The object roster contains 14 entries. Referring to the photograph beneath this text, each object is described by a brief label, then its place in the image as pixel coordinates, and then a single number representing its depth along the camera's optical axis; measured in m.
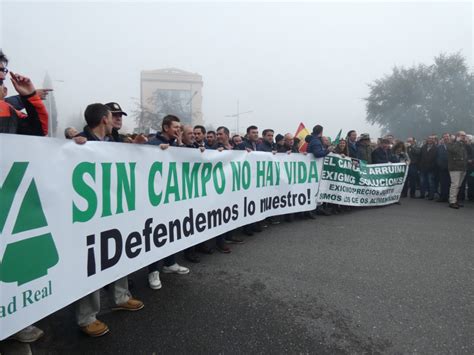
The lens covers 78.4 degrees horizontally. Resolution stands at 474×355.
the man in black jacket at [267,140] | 5.52
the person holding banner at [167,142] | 3.05
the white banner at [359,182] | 6.23
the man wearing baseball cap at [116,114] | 3.10
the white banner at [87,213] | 1.71
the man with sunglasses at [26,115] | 2.13
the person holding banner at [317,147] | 5.88
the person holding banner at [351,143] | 7.41
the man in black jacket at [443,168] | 8.25
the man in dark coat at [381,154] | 8.05
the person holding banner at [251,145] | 5.01
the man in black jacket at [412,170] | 9.55
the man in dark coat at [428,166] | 8.76
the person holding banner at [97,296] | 2.27
